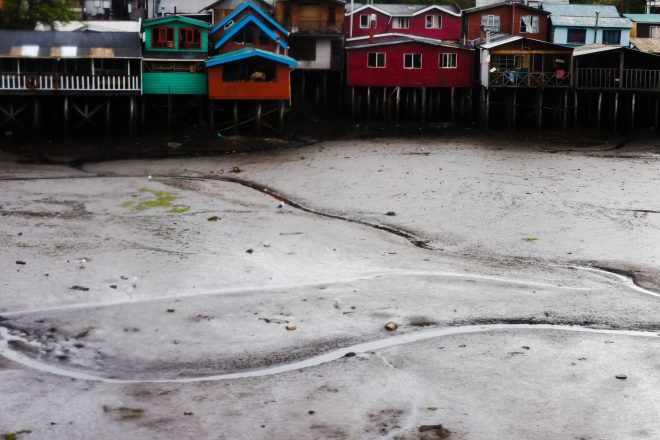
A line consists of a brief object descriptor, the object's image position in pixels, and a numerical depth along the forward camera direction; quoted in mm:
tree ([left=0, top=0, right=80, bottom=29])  48438
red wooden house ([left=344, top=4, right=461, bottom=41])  55375
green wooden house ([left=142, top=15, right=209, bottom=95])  42625
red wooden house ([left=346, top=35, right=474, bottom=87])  48188
